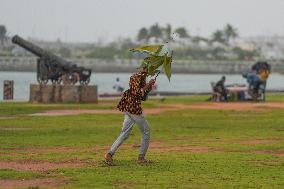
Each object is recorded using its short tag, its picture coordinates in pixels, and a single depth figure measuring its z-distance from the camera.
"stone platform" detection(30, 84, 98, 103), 48.88
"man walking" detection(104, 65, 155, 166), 19.44
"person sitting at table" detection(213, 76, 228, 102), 53.16
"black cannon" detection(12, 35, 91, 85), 51.06
